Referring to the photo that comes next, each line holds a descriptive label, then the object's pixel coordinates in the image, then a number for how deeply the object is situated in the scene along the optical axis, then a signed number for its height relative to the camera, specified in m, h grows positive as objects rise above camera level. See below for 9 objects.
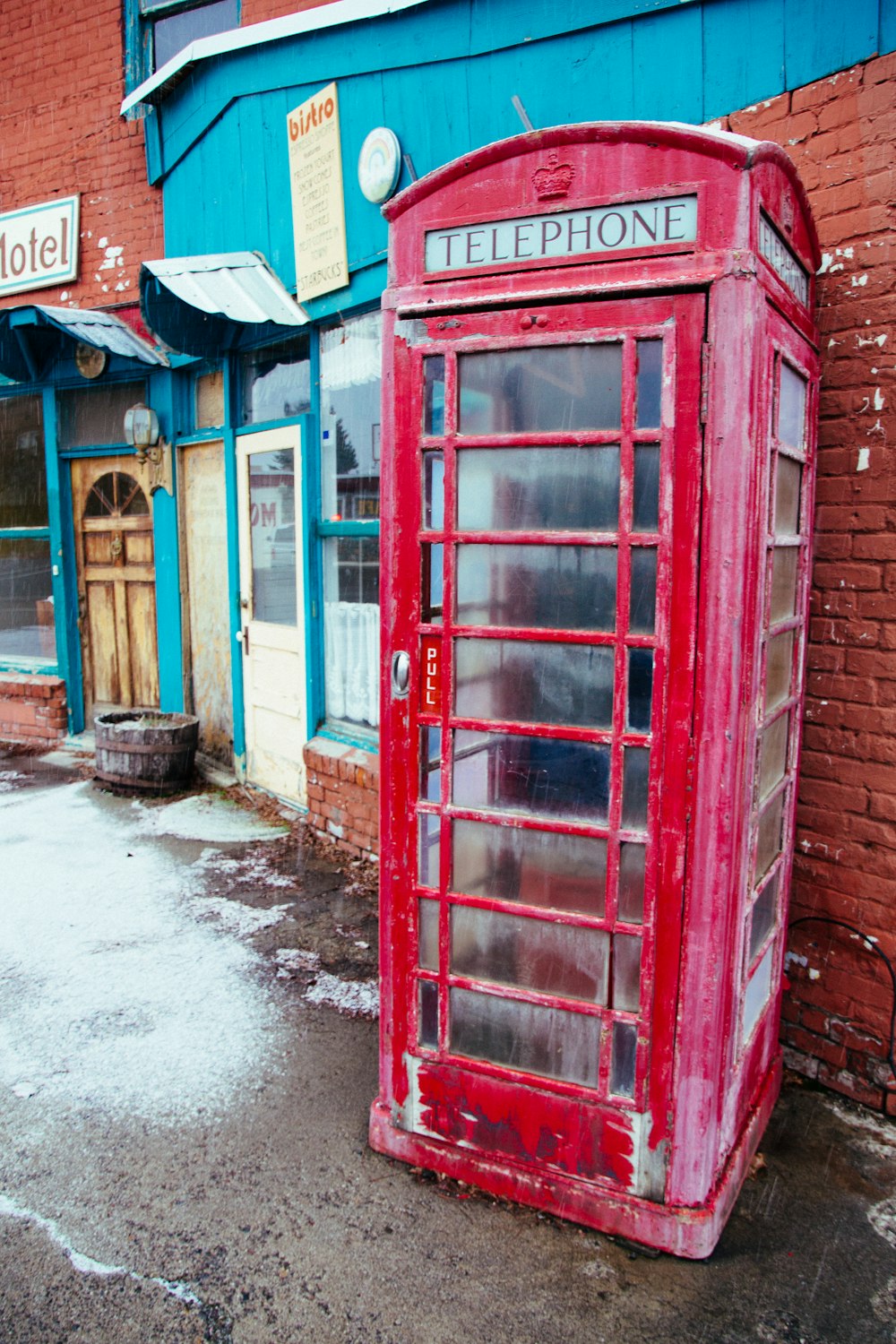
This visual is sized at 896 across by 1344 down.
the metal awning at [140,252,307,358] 5.02 +1.41
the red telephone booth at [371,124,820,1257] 2.25 -0.27
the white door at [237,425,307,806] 5.72 -0.36
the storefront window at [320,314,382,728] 5.05 +0.21
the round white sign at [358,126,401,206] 4.57 +1.91
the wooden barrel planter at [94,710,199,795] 6.34 -1.39
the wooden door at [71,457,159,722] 7.52 -0.27
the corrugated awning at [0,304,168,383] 6.41 +1.59
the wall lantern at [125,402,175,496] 6.96 +0.80
